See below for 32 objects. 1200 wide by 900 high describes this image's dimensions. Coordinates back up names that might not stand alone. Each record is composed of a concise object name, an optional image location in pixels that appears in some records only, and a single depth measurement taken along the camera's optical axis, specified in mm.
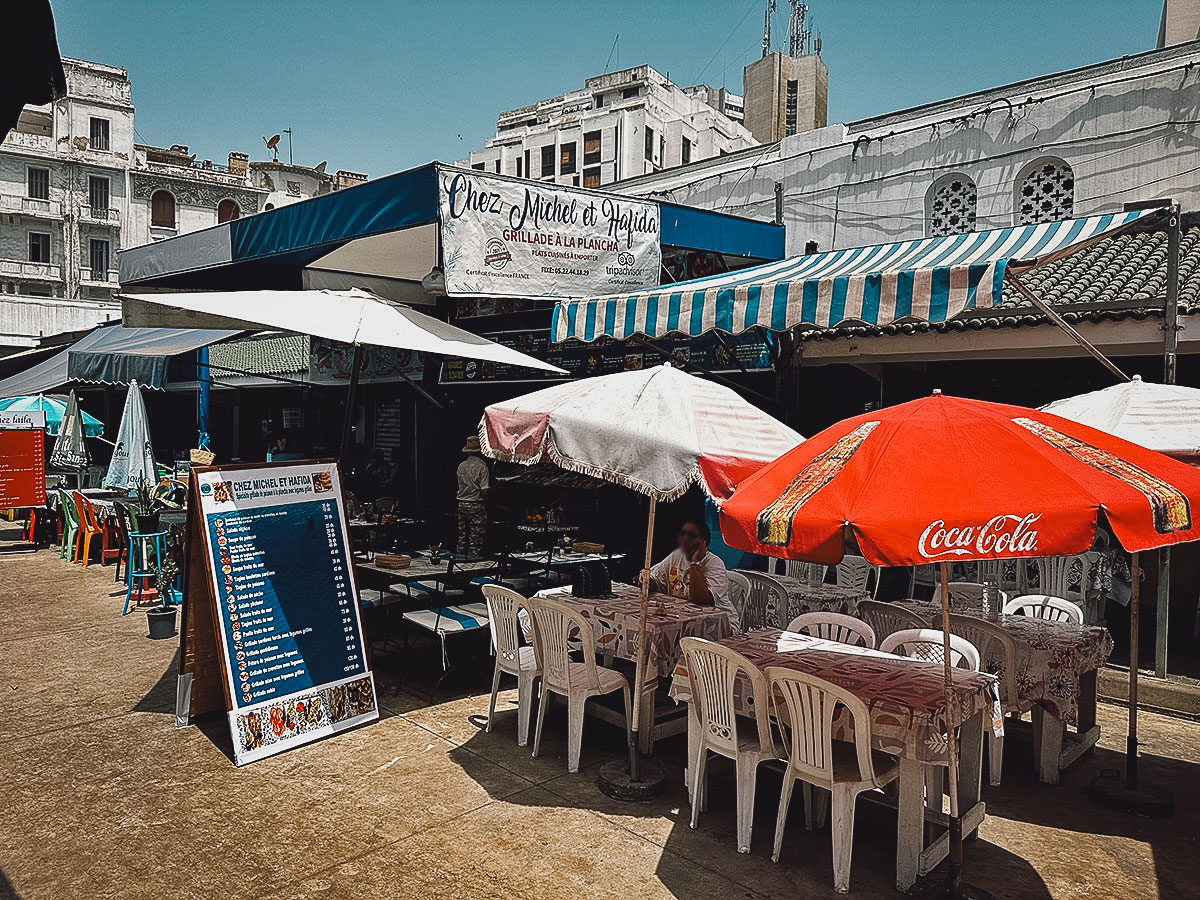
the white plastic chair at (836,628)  5348
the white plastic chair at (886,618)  5717
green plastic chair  12393
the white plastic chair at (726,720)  4168
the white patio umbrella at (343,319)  5871
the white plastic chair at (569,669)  5156
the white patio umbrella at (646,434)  4230
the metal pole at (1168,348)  6469
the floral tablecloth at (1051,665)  5098
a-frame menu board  5312
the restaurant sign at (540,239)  7203
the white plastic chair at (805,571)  8301
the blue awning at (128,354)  9945
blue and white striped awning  5426
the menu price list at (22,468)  13141
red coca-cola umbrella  2742
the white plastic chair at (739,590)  6881
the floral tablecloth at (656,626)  5312
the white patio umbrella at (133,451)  11844
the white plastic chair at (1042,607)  6227
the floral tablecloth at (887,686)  3822
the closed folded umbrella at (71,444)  14266
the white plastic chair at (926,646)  4820
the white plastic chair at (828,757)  3846
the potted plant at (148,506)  9781
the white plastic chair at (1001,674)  5090
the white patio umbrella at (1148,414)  5070
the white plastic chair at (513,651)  5570
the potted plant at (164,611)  7992
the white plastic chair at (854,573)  8078
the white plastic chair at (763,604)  6770
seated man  5945
